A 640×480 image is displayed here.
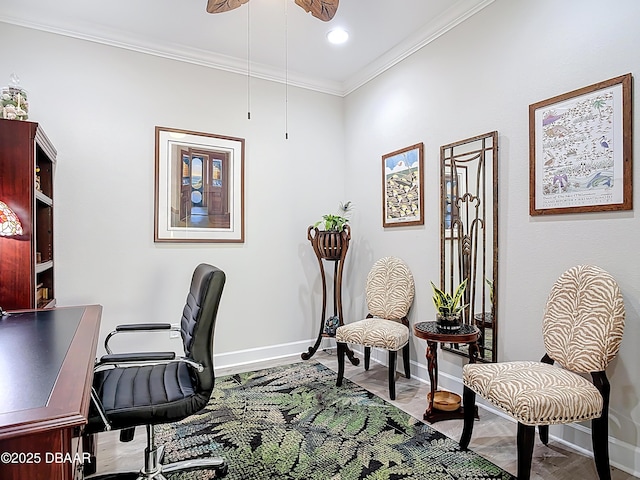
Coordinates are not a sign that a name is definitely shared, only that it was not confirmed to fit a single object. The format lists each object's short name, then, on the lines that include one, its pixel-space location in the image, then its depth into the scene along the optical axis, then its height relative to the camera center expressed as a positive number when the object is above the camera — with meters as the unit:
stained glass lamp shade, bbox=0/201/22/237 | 2.04 +0.11
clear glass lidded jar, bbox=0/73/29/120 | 2.29 +0.88
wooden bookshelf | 2.22 +0.23
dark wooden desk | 0.90 -0.42
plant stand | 3.71 -0.11
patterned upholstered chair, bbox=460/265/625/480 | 1.71 -0.68
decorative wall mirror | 2.64 +0.09
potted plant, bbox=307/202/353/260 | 3.71 +0.05
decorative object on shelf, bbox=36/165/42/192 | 2.76 +0.45
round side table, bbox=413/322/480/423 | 2.46 -0.70
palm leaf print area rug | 1.98 -1.21
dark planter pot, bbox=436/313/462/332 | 2.55 -0.55
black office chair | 1.57 -0.68
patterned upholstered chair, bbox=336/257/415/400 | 2.90 -0.68
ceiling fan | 2.26 +1.46
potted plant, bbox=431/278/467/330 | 2.56 -0.47
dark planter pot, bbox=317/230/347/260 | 3.71 +0.00
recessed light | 3.16 +1.78
